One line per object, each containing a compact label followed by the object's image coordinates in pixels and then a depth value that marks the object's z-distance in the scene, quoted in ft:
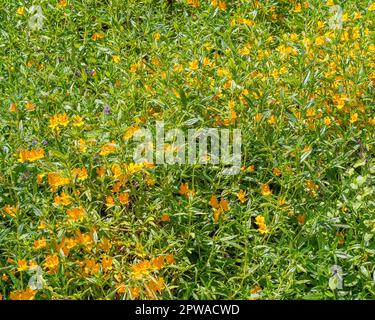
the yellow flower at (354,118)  9.32
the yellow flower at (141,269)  7.39
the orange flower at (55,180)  7.92
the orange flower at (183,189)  8.26
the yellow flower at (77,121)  8.59
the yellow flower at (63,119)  8.61
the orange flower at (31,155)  8.23
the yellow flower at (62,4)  11.63
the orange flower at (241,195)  8.46
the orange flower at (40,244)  7.68
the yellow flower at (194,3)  12.39
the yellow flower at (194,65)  9.61
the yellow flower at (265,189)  8.50
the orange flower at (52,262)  7.56
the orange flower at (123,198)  8.30
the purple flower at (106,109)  9.38
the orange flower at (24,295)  7.38
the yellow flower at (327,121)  9.33
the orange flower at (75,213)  7.81
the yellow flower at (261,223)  8.01
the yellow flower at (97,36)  11.33
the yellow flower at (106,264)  7.62
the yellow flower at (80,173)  8.18
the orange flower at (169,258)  7.81
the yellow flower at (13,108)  9.07
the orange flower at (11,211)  7.98
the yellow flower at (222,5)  11.95
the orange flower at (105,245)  7.89
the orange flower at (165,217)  8.21
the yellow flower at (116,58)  10.34
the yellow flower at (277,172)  8.77
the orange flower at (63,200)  7.92
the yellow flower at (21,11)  11.19
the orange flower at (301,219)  8.43
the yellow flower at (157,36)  10.74
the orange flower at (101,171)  8.38
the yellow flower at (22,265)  7.46
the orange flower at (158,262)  7.61
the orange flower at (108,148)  8.31
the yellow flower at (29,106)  9.29
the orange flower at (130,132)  8.56
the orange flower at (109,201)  8.15
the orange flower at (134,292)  7.28
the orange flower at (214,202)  8.22
